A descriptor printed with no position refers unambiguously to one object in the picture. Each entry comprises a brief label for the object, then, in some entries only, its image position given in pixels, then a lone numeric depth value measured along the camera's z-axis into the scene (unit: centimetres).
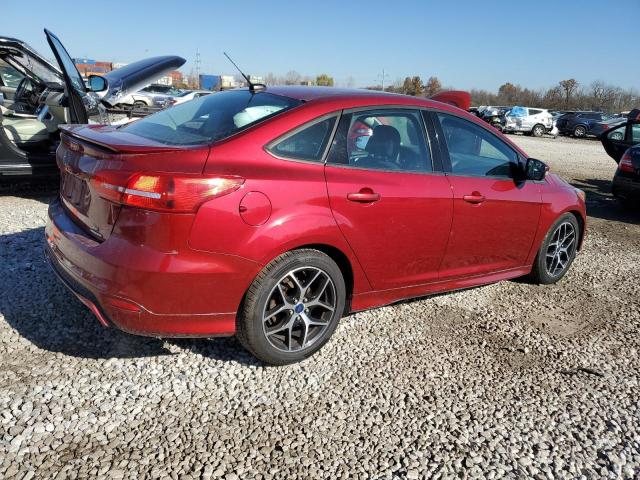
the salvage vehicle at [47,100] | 583
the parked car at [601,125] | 3030
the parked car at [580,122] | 3142
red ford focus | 251
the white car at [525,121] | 3005
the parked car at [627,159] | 758
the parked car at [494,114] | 2966
